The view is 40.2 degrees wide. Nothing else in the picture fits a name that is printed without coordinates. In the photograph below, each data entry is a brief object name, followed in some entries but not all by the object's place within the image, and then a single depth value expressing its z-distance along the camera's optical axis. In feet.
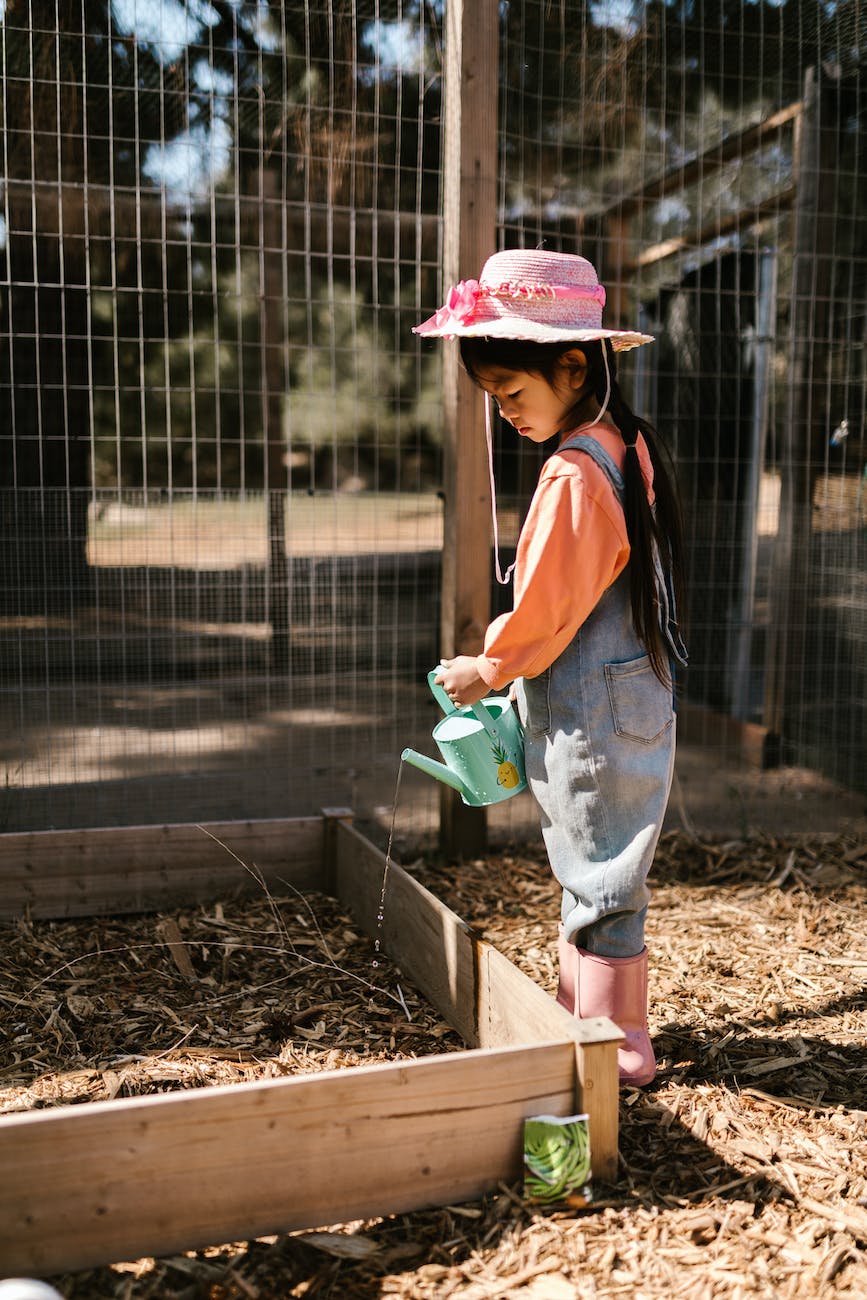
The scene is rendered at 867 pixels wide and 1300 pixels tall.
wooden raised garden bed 5.71
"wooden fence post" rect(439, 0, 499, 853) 12.12
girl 7.34
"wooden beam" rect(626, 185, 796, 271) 15.06
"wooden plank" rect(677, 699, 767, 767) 16.11
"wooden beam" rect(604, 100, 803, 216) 14.39
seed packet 6.44
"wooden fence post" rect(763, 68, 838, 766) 15.02
